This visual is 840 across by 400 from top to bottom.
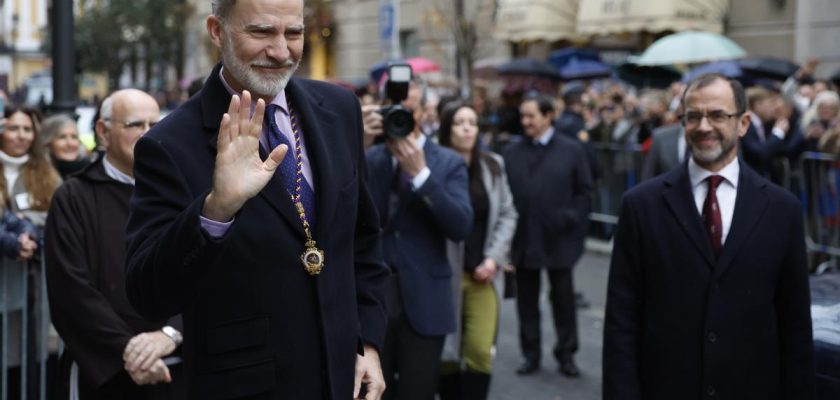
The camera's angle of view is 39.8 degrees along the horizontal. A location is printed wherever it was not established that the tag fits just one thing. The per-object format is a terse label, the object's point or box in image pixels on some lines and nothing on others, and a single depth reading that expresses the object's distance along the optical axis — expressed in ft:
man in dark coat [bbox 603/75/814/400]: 12.99
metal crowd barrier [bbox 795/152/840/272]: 34.53
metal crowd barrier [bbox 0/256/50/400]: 18.90
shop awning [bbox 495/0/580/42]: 74.13
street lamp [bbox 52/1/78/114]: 26.63
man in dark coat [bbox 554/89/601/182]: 41.47
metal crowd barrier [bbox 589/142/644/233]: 46.06
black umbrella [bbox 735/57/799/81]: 49.32
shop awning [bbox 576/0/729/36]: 63.05
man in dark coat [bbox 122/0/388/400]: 8.89
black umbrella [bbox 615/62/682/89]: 60.03
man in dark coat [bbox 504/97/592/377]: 28.60
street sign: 66.18
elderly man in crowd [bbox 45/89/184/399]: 13.92
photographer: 18.62
